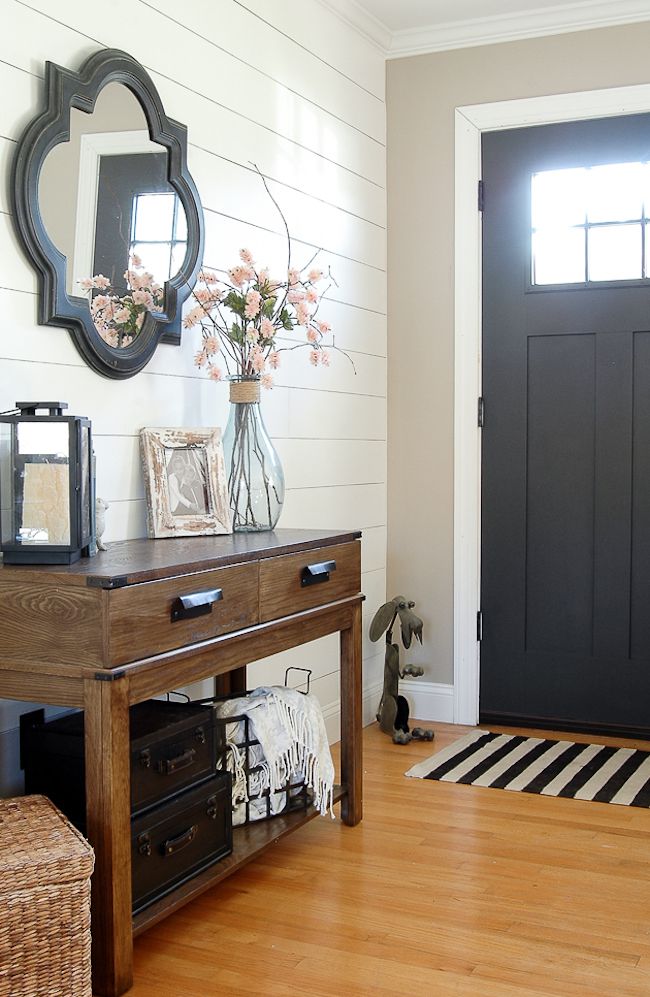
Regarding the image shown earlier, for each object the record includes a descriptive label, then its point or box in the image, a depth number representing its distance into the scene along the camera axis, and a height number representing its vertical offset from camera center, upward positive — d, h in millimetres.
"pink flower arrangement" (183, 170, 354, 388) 2748 +396
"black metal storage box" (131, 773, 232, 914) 2133 -760
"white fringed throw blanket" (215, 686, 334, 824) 2567 -664
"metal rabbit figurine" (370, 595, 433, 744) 3793 -703
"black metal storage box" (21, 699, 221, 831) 2143 -580
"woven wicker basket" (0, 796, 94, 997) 1711 -709
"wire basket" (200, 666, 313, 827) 2543 -709
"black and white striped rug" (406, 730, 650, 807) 3246 -944
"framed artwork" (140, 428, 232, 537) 2602 -34
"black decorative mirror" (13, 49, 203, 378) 2303 +589
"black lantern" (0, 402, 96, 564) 2047 -38
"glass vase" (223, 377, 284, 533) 2777 +5
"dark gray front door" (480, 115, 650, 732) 3779 +22
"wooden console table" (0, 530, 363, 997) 1906 -337
